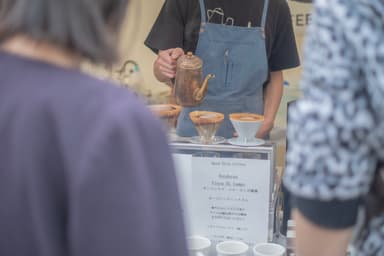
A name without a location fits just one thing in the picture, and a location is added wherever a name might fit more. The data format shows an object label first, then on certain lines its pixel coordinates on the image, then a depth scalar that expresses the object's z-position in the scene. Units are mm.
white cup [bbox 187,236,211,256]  2490
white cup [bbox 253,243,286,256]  2484
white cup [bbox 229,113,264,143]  2630
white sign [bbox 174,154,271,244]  2530
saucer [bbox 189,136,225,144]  2644
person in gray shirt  1383
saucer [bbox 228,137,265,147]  2589
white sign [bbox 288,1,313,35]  4280
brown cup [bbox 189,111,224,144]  2689
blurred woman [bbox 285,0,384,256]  1628
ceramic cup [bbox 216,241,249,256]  2473
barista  3417
